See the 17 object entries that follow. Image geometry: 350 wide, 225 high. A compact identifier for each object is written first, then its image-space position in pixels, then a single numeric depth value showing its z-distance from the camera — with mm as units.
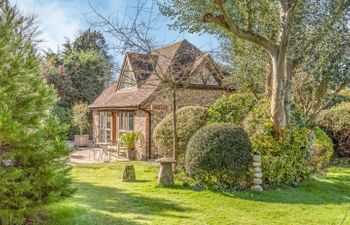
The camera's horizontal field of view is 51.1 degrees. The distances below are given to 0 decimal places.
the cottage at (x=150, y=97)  20281
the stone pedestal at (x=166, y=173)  11992
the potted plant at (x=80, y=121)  27703
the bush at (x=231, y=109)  14375
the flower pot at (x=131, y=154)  20500
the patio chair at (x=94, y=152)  21664
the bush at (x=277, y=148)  12234
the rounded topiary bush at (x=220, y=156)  11359
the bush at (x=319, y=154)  14594
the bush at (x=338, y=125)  19730
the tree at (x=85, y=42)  42641
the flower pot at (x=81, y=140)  27667
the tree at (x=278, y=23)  12234
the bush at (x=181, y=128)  13898
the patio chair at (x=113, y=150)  21853
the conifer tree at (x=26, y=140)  6703
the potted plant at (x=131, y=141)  20562
